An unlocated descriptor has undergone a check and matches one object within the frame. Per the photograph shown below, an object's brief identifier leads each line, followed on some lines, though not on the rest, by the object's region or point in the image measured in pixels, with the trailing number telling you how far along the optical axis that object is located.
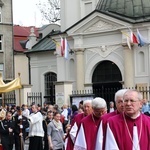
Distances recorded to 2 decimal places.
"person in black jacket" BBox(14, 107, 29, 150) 19.39
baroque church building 33.50
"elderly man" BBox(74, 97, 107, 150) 8.80
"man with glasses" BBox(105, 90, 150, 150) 6.88
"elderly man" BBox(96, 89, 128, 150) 7.32
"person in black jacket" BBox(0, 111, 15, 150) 18.86
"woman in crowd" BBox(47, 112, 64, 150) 14.15
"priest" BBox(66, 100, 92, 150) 10.45
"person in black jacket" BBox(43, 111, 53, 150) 17.19
